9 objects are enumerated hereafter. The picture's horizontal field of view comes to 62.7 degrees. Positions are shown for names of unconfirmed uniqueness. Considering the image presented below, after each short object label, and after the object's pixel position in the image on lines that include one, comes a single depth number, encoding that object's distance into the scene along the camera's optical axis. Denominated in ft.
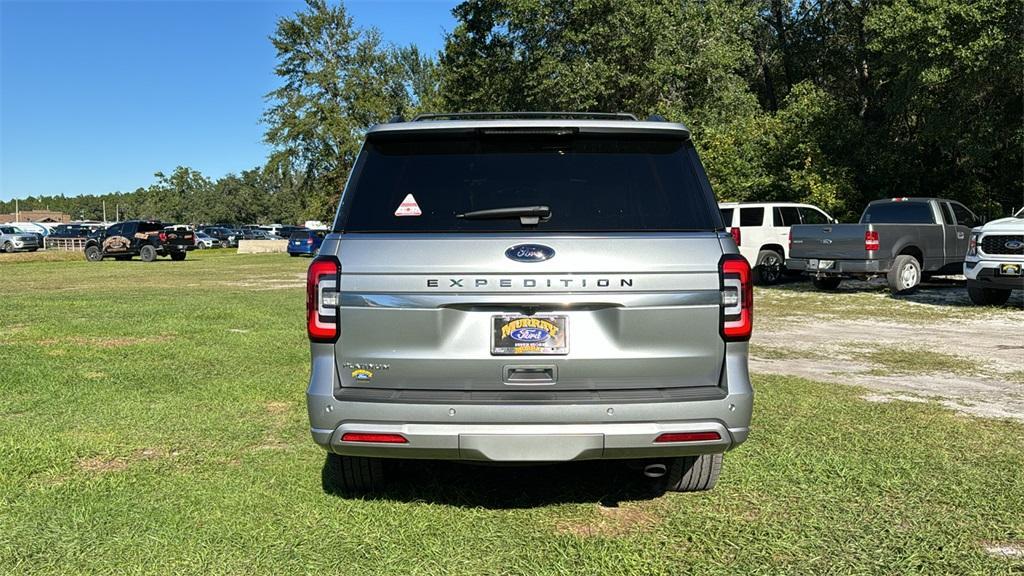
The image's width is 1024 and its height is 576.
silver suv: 12.17
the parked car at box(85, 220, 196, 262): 125.39
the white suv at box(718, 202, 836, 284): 68.08
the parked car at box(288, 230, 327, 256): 150.82
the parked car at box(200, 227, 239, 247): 238.48
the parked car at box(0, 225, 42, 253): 159.33
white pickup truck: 44.39
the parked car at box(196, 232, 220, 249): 219.14
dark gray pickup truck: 55.06
